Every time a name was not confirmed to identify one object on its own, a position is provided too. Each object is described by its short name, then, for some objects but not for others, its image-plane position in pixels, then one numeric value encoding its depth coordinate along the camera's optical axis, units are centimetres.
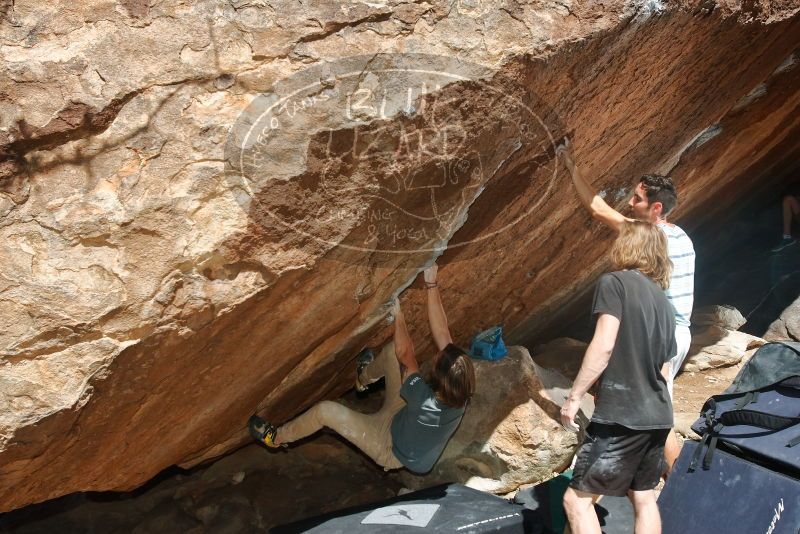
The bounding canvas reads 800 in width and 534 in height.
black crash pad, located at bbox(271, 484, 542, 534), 292
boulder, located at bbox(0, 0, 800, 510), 214
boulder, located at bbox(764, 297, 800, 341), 586
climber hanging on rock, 312
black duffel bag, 256
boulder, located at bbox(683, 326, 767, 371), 495
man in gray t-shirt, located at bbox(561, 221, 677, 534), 251
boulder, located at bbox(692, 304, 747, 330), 557
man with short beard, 305
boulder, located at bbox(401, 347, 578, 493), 356
